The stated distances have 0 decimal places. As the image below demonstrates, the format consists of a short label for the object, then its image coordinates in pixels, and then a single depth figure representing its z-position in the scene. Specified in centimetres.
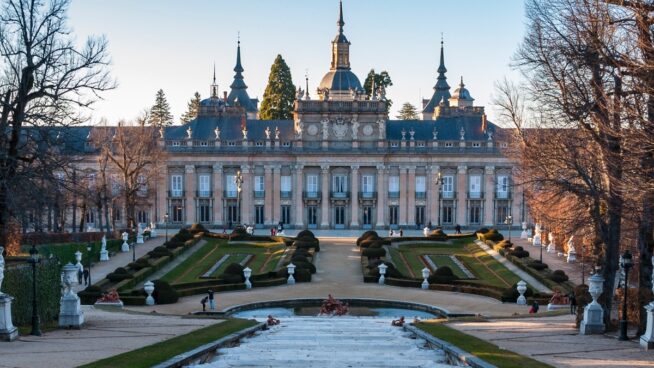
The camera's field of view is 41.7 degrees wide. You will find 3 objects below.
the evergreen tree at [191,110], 14750
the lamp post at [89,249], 5291
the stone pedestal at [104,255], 6150
